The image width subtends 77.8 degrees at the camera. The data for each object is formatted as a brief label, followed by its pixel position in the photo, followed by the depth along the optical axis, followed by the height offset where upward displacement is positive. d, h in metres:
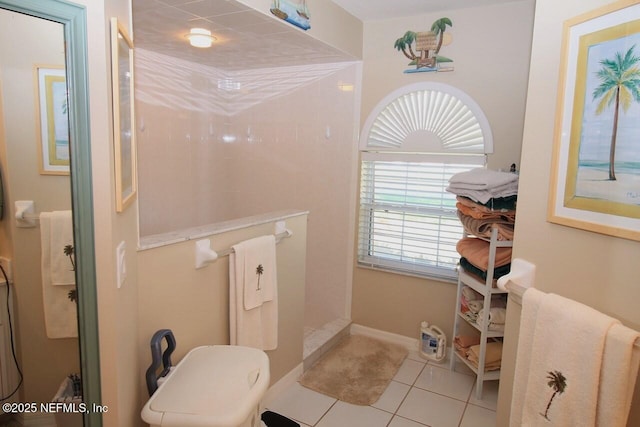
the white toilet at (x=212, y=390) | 1.26 -0.79
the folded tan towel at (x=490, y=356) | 2.48 -1.16
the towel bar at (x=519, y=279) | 1.41 -0.39
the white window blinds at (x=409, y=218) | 2.87 -0.37
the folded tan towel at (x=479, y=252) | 2.36 -0.50
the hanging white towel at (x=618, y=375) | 0.98 -0.50
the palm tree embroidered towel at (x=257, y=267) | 1.92 -0.52
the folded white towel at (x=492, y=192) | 2.26 -0.12
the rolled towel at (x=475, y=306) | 2.53 -0.86
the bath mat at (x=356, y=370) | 2.48 -1.39
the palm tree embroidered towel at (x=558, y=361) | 1.04 -0.53
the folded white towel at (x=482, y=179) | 2.25 -0.05
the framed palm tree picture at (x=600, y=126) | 1.09 +0.14
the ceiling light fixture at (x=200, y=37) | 2.43 +0.80
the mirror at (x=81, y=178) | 0.97 -0.05
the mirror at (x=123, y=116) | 1.12 +0.14
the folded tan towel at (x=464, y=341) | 2.65 -1.14
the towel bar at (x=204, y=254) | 1.72 -0.40
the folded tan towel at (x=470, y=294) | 2.62 -0.82
